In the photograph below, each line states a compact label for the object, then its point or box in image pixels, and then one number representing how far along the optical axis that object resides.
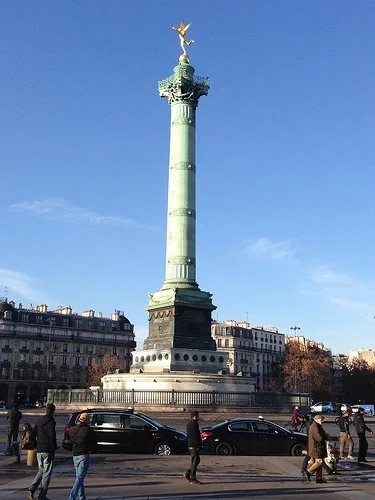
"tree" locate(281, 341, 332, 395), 107.06
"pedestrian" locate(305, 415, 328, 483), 15.04
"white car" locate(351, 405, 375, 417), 75.27
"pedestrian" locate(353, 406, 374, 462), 20.31
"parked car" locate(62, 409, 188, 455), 20.89
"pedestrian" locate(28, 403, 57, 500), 12.06
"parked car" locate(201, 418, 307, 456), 21.55
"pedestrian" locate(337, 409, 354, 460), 21.53
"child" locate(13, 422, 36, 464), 17.89
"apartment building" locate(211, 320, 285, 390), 122.64
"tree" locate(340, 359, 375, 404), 118.94
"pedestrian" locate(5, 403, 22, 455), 19.95
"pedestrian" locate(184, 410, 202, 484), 14.85
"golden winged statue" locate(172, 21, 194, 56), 60.05
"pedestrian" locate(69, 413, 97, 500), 11.70
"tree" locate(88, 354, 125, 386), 101.75
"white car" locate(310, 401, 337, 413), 72.15
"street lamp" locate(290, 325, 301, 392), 103.88
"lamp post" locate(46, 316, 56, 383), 105.75
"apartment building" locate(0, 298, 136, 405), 103.50
